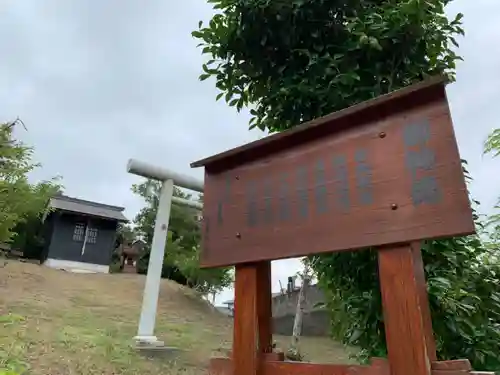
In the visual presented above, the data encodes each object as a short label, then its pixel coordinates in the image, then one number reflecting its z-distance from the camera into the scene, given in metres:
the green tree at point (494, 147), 3.36
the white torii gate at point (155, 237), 5.82
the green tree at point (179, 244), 12.84
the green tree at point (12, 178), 7.43
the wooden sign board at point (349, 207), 1.27
